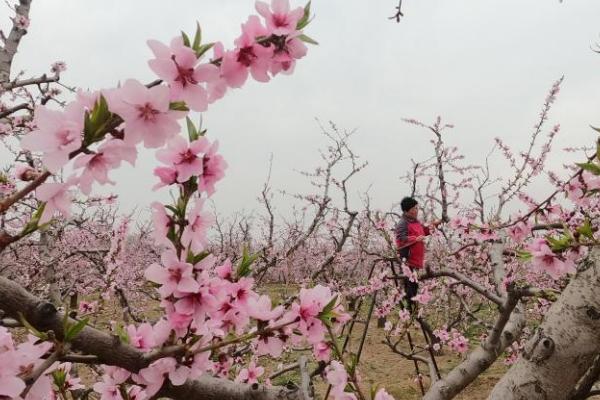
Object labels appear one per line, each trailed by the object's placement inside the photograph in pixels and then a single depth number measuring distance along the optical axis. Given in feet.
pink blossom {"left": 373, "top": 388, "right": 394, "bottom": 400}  1.65
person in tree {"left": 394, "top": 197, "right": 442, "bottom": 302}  16.87
